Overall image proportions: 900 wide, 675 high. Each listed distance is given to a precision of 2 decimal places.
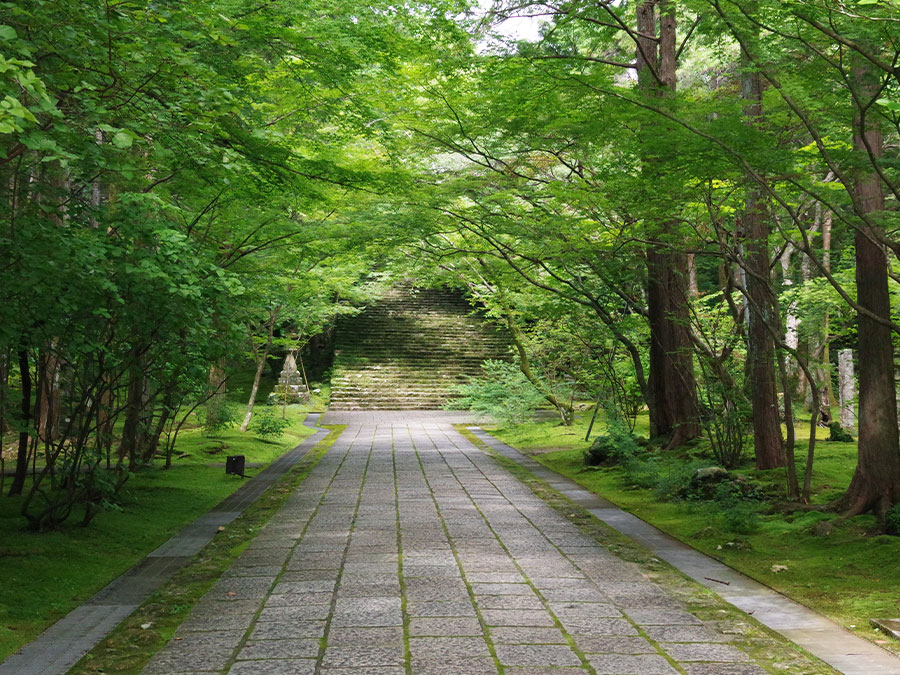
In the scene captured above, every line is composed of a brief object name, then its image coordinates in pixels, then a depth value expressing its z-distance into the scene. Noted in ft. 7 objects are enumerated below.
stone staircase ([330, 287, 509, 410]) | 86.17
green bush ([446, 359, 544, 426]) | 56.29
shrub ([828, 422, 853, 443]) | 41.70
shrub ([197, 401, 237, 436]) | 46.37
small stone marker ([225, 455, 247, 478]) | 35.65
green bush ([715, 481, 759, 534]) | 23.08
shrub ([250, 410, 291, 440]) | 48.69
